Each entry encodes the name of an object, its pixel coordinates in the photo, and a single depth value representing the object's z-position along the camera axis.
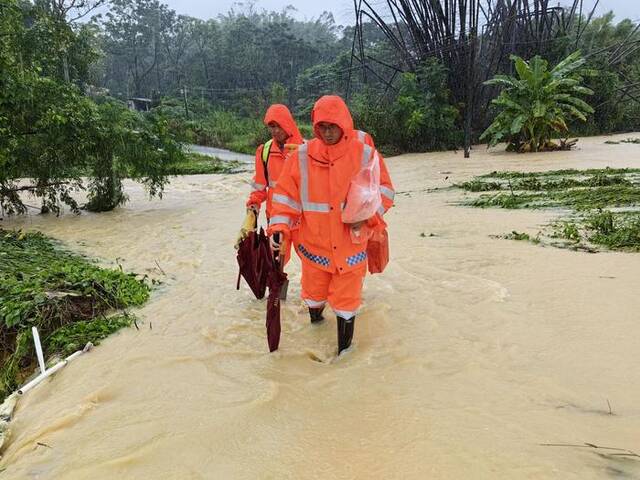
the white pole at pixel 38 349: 3.29
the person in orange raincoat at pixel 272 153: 4.07
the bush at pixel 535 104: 14.22
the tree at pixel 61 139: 7.70
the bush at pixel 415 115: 17.33
